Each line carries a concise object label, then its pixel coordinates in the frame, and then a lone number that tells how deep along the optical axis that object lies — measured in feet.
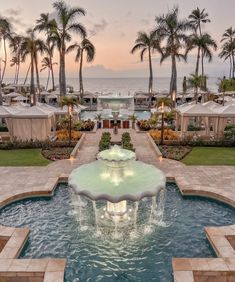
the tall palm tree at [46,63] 135.72
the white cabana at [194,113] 57.32
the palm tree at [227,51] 130.72
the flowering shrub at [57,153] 46.31
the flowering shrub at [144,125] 68.97
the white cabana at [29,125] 56.15
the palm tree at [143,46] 117.07
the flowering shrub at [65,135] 58.15
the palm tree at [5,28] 86.60
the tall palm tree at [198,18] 113.32
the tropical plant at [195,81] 79.95
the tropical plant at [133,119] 75.37
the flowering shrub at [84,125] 66.89
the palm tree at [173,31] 85.60
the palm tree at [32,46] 77.09
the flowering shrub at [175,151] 46.69
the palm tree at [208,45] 96.38
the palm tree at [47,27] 86.46
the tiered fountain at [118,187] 21.89
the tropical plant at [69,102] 53.99
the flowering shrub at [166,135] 57.82
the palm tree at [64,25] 82.74
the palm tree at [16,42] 115.65
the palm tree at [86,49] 107.46
